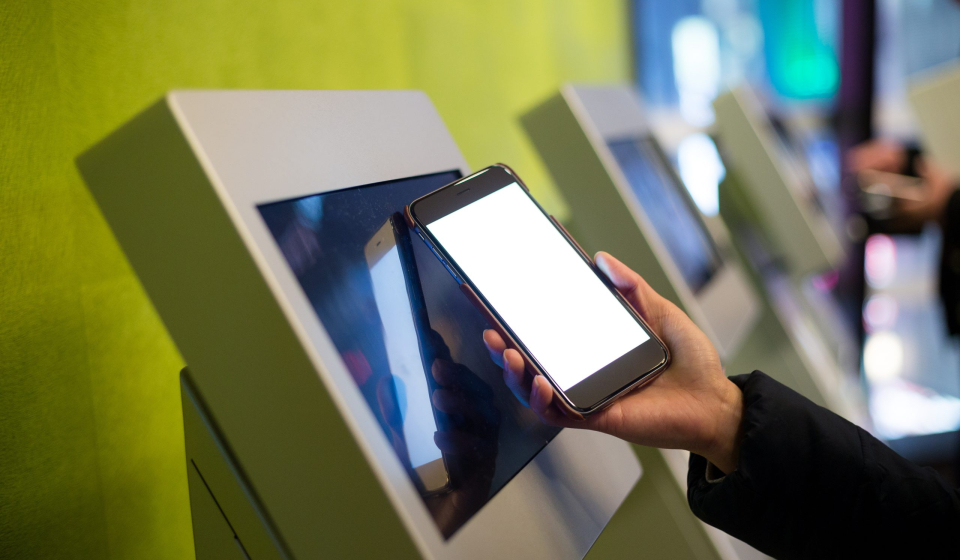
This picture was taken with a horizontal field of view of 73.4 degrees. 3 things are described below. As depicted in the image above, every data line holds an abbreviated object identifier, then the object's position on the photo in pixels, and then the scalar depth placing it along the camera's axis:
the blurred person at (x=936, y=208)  1.46
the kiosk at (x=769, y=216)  1.24
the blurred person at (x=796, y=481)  0.52
